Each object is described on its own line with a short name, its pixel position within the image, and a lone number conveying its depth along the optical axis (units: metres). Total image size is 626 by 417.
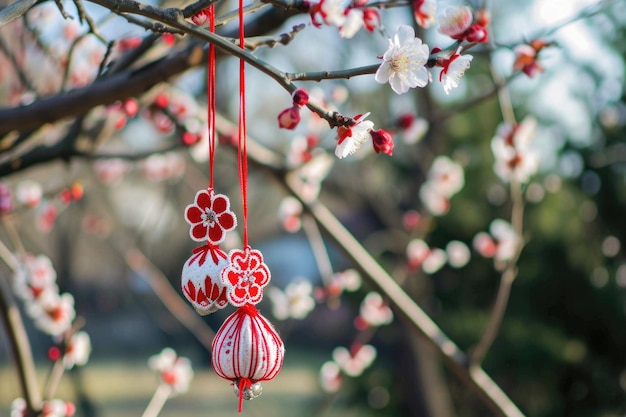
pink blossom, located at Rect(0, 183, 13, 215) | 1.11
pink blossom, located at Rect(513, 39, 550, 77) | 0.96
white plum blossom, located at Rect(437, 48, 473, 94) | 0.69
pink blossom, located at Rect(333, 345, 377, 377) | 2.79
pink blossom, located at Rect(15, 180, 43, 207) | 1.28
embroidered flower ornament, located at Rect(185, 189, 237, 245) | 0.74
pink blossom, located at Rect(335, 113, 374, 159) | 0.69
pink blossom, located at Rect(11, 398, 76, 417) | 0.98
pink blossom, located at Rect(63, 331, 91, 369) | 1.10
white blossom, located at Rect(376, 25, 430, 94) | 0.69
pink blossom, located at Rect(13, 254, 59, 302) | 1.15
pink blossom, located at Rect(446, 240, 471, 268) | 3.15
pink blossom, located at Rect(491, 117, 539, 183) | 1.26
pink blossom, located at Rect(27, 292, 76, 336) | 1.19
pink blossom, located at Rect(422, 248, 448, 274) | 2.97
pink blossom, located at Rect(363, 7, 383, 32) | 0.74
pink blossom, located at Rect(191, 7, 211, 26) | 0.74
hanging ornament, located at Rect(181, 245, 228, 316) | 0.74
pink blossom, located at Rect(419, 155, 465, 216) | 2.90
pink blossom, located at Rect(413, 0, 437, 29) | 0.74
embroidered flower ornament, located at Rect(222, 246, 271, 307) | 0.73
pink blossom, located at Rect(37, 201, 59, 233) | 1.50
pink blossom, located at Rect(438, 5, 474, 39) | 0.72
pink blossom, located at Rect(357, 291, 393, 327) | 2.69
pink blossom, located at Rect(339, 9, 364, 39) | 0.70
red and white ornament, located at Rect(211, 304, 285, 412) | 0.73
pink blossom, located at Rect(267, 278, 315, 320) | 2.84
